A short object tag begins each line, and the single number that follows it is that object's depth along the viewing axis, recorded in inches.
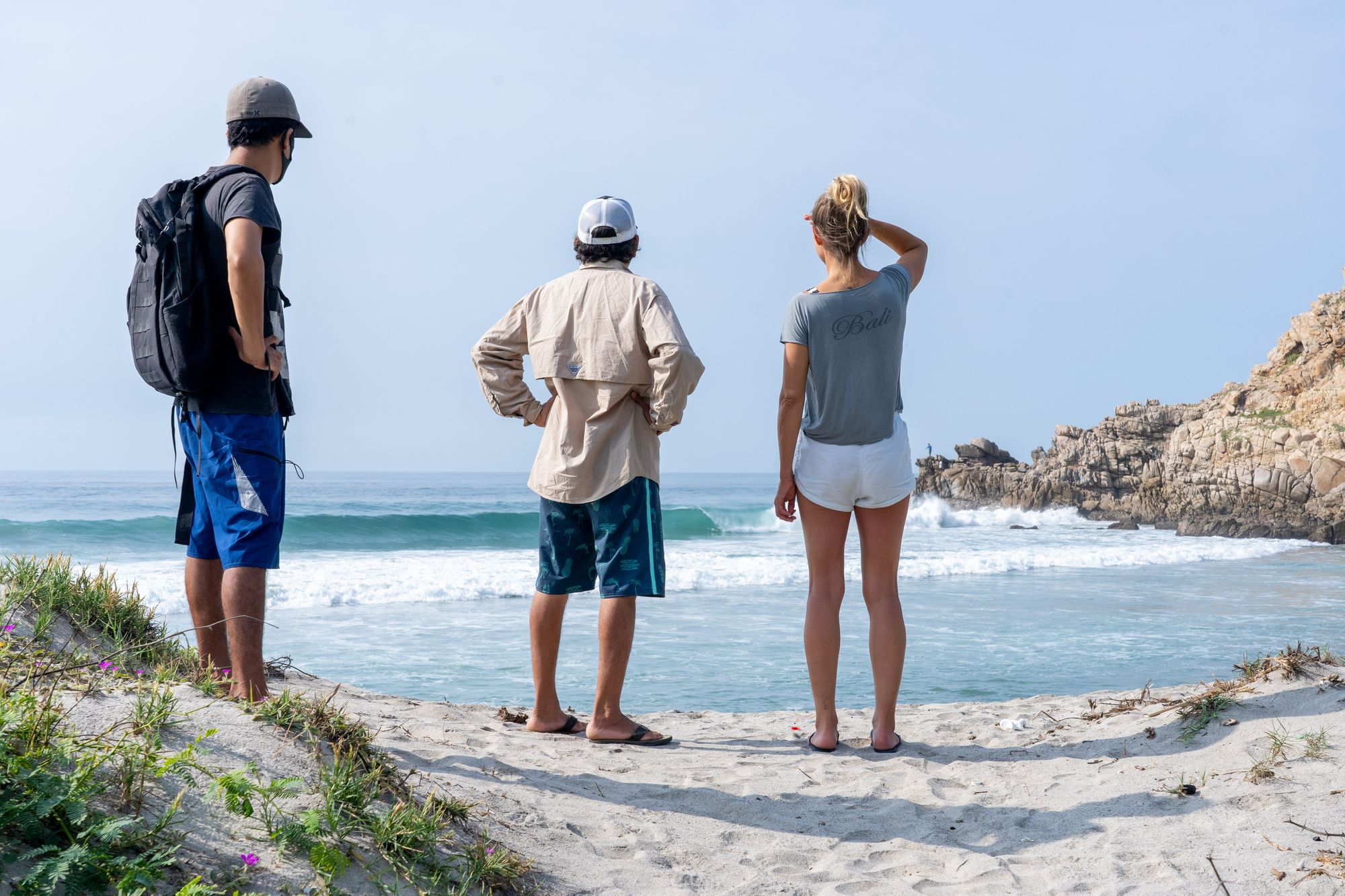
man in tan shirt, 146.3
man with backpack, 111.7
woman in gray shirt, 147.4
